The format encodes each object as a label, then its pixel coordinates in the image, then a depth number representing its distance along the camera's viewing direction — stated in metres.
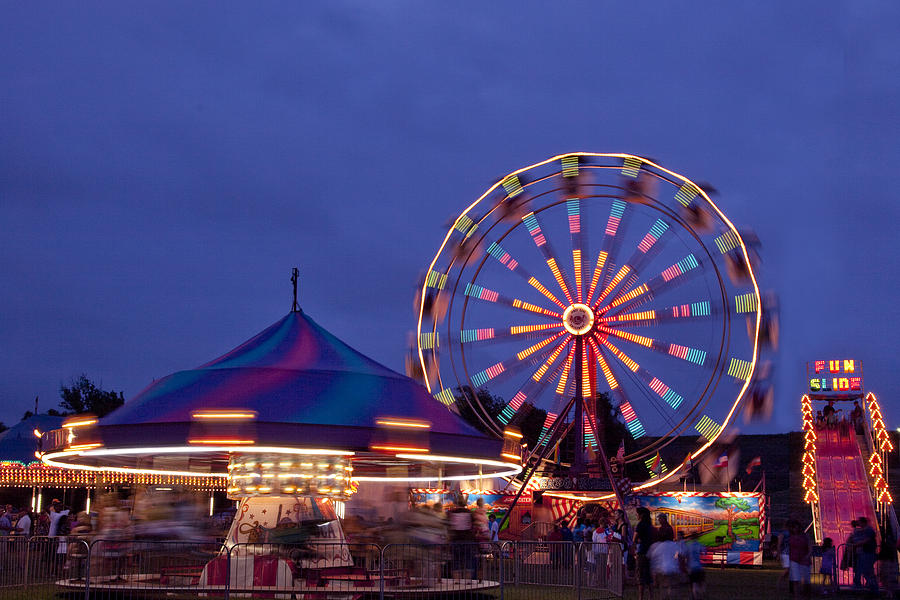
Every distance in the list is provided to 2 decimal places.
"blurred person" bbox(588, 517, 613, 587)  15.55
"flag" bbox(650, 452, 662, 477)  31.06
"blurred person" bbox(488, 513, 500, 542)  24.85
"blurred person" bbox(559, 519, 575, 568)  15.60
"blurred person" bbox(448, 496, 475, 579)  14.19
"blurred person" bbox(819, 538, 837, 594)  18.58
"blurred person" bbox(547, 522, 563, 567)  15.72
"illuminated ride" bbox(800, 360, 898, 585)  25.48
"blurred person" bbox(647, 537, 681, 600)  12.95
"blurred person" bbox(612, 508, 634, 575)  21.36
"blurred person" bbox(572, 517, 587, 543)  25.06
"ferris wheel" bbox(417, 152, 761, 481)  25.67
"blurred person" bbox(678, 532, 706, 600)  13.23
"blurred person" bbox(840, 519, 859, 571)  18.45
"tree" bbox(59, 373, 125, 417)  68.69
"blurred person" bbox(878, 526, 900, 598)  15.48
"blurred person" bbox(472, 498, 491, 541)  17.79
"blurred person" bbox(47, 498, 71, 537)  20.44
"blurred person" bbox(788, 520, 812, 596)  15.09
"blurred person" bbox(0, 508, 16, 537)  22.82
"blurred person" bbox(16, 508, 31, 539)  21.29
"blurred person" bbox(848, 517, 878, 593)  16.46
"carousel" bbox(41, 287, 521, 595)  13.91
